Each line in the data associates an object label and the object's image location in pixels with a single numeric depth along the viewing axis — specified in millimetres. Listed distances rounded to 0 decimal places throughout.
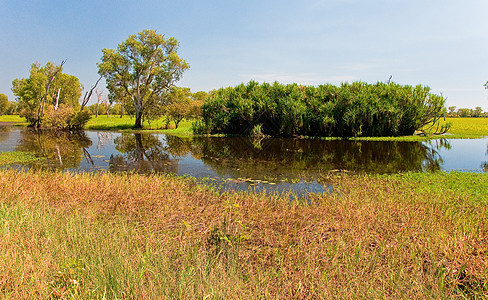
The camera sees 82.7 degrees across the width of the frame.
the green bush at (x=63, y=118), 35438
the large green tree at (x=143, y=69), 36219
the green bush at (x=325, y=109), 26859
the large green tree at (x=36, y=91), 43500
